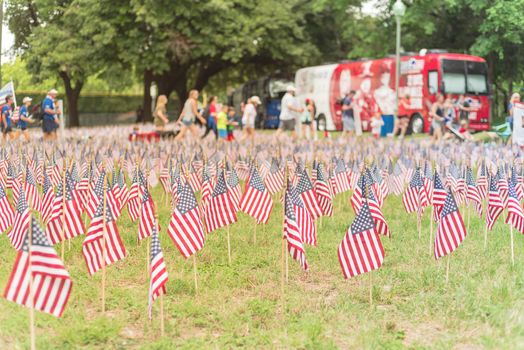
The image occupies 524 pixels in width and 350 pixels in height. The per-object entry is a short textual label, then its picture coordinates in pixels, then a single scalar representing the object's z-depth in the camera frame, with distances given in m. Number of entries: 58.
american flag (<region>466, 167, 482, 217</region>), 9.67
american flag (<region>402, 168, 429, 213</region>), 9.98
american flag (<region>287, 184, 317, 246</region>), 7.98
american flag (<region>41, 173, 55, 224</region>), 9.06
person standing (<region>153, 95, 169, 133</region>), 22.72
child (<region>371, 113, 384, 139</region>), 26.73
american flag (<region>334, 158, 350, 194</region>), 11.54
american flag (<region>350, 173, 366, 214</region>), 8.84
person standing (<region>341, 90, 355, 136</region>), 26.27
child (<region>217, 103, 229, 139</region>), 24.28
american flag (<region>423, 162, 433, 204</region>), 10.40
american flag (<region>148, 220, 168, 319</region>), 5.80
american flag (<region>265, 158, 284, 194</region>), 11.64
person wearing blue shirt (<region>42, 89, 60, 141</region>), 21.48
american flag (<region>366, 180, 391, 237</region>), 7.68
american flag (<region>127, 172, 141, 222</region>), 9.16
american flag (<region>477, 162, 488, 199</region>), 10.78
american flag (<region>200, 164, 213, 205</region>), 9.34
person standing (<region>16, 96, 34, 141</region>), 22.89
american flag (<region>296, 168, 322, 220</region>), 9.20
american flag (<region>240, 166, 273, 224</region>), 8.68
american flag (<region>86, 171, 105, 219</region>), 8.20
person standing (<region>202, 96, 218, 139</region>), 25.56
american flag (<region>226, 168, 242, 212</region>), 9.34
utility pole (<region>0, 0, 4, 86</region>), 18.51
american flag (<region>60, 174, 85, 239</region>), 8.08
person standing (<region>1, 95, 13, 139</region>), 21.73
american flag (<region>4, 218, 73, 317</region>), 5.05
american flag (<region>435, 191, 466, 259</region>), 7.27
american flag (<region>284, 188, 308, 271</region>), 6.63
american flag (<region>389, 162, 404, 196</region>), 12.05
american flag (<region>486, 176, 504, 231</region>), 8.58
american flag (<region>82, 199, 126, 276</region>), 6.62
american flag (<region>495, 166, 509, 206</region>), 9.57
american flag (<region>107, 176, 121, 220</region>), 8.58
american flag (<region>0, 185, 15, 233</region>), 8.65
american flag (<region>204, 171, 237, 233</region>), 8.47
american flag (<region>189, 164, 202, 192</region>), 11.40
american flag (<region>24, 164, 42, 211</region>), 9.55
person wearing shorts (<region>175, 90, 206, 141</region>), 21.84
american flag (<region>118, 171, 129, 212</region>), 9.96
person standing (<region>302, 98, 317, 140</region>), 26.77
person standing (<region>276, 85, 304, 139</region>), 22.25
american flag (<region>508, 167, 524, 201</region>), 9.81
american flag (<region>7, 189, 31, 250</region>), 6.61
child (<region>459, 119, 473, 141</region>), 23.83
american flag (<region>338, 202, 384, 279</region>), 6.59
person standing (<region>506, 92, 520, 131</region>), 19.41
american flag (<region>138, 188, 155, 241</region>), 7.69
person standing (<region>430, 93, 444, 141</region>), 22.42
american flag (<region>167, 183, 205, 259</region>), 6.86
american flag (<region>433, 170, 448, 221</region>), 8.80
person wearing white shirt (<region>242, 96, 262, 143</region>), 24.66
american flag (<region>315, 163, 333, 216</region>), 9.88
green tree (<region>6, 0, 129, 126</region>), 29.03
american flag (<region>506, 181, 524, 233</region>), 8.12
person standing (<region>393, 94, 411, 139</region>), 31.96
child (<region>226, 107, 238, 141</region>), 25.47
